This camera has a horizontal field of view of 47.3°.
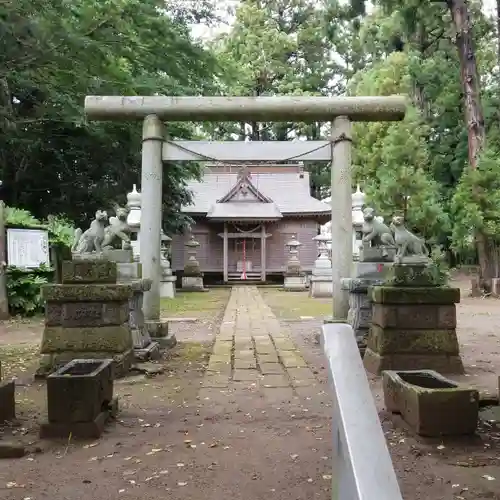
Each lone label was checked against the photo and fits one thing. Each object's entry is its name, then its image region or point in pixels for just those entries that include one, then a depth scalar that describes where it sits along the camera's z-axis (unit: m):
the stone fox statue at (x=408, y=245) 6.64
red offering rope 25.58
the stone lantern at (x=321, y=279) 18.30
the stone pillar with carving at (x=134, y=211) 14.69
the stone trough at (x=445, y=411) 3.72
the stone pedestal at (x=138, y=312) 6.92
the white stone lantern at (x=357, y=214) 16.16
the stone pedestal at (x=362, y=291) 7.30
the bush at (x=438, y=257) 16.08
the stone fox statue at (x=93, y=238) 7.05
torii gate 7.82
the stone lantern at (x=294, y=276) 22.35
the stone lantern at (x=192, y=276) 22.42
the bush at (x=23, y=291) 11.27
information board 11.30
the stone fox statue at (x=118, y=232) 7.60
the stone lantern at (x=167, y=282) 18.05
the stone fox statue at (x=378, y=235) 7.62
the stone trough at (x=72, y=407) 3.87
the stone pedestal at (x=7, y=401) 4.10
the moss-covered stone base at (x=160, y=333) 7.80
